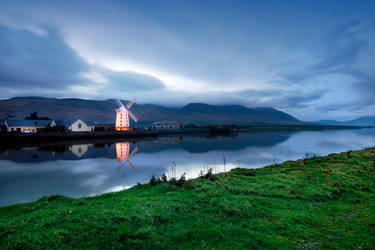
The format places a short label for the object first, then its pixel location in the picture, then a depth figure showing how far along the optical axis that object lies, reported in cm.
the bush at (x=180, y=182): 1066
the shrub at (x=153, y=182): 1141
